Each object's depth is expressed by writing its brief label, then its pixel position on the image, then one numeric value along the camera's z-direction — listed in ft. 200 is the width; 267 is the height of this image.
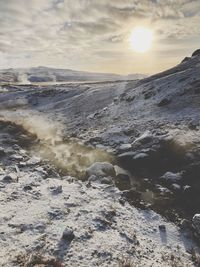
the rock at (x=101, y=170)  38.77
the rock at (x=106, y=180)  36.28
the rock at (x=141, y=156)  43.51
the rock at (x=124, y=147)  48.05
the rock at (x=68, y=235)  23.25
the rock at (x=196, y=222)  25.95
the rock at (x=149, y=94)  71.35
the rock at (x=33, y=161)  42.57
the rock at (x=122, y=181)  36.16
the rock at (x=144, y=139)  48.31
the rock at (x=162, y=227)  26.62
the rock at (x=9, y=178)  34.12
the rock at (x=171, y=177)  36.64
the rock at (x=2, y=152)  45.90
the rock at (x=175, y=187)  34.54
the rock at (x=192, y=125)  48.00
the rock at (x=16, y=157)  44.58
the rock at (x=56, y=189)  32.34
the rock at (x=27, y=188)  32.20
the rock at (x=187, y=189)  33.53
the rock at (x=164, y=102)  62.92
